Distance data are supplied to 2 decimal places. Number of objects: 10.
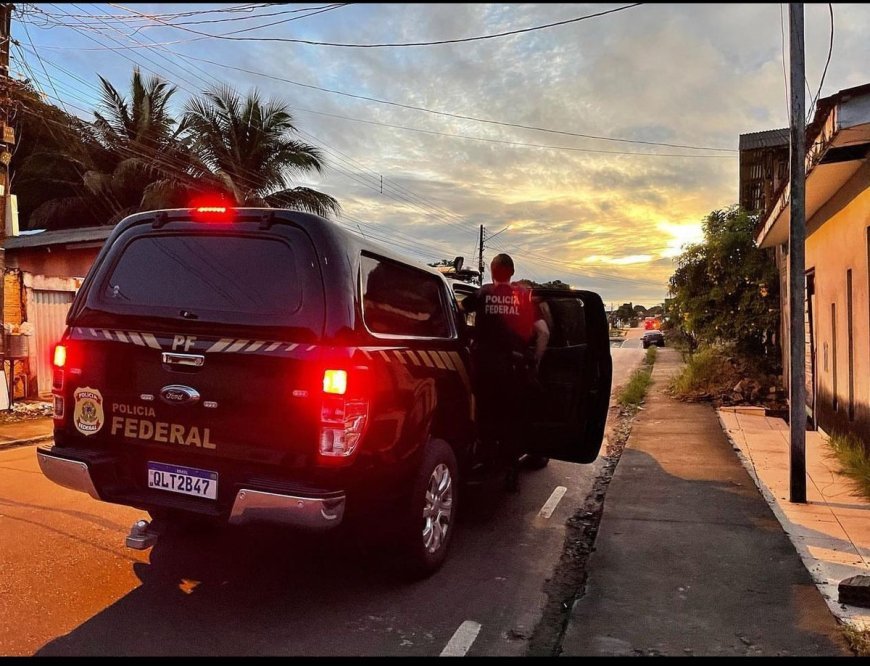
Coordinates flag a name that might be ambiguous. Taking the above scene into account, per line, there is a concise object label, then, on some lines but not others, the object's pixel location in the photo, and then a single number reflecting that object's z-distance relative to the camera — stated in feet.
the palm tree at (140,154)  68.64
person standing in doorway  17.15
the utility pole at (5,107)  32.73
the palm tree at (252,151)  68.95
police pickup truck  11.03
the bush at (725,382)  41.52
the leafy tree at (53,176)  81.27
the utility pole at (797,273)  19.36
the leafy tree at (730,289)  50.24
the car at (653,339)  131.85
